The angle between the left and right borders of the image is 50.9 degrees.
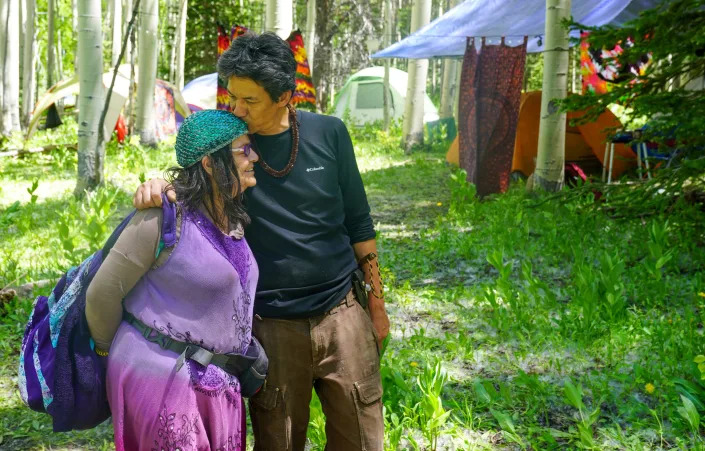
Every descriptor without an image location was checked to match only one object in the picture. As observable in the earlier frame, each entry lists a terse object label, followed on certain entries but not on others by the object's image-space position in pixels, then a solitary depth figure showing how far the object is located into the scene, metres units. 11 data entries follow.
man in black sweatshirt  2.28
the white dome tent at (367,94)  22.78
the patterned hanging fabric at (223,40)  7.70
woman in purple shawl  1.92
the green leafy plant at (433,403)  3.14
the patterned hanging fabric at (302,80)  10.50
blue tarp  8.89
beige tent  14.55
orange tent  9.99
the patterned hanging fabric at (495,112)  9.05
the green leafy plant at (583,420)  3.04
